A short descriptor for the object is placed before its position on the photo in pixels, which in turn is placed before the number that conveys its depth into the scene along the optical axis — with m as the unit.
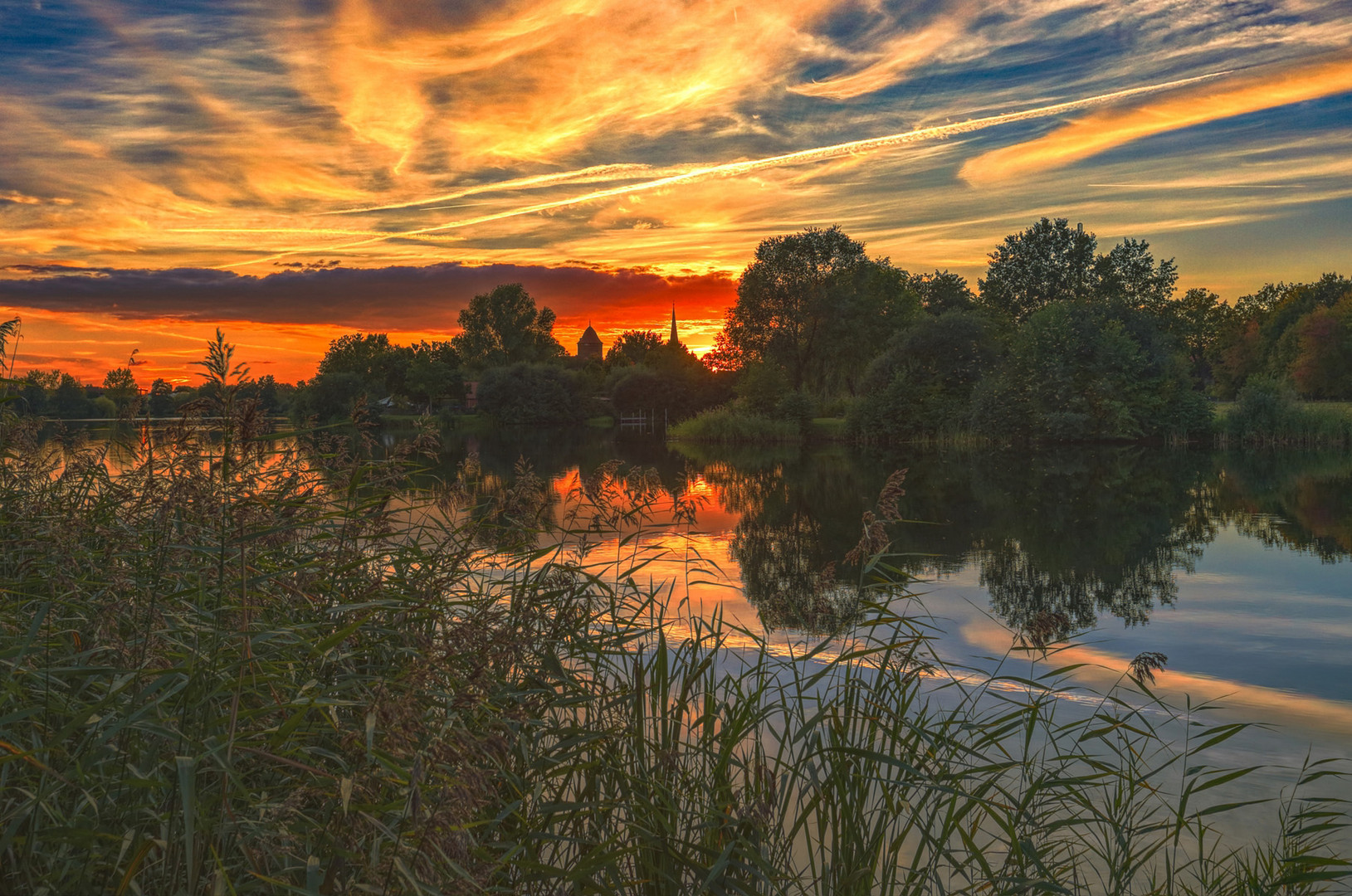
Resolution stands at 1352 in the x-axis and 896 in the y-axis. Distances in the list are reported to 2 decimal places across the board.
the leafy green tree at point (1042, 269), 60.25
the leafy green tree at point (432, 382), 74.00
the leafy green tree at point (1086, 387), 36.12
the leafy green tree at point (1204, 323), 82.12
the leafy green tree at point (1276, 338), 57.69
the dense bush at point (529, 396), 66.06
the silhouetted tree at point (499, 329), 86.38
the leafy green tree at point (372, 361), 75.44
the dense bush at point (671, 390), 63.81
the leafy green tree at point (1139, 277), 57.75
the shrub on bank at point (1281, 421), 35.25
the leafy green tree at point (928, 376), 40.84
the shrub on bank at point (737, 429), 46.44
